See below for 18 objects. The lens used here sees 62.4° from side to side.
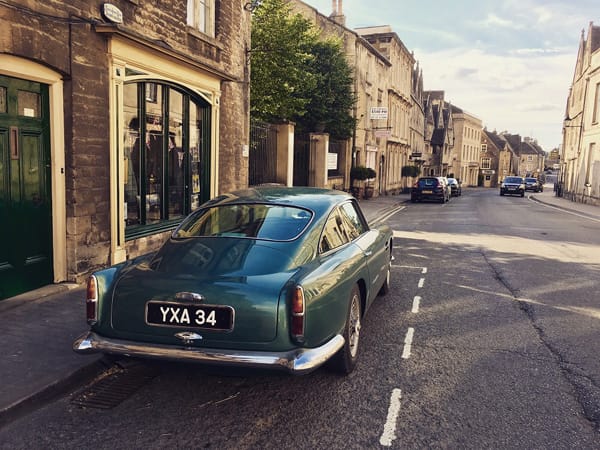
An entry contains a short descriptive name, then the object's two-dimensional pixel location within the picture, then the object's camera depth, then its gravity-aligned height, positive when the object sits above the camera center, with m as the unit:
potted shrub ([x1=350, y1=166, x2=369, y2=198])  27.06 -0.46
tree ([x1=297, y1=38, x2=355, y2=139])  23.17 +3.77
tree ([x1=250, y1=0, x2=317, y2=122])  18.84 +4.09
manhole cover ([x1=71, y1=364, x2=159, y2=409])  3.83 -1.86
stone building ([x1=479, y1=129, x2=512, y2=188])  92.06 +2.13
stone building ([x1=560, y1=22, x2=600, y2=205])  31.59 +3.09
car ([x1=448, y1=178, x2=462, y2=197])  40.25 -1.44
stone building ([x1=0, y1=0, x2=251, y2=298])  5.97 +0.51
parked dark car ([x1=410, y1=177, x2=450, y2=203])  28.92 -1.19
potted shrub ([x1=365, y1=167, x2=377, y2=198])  27.28 -1.04
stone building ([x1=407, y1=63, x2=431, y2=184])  49.41 +4.93
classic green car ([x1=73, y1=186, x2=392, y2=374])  3.45 -0.98
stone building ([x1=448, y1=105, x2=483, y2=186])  76.62 +3.87
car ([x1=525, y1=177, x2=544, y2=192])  57.92 -1.47
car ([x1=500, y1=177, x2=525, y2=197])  42.16 -1.29
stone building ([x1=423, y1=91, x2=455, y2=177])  63.56 +4.81
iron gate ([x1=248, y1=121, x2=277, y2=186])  15.33 +0.34
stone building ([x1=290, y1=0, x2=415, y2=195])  28.09 +5.29
